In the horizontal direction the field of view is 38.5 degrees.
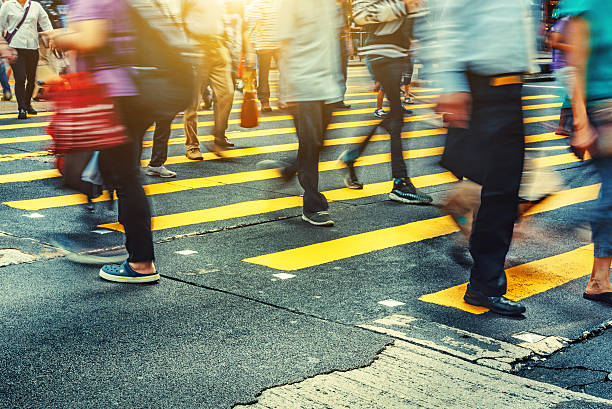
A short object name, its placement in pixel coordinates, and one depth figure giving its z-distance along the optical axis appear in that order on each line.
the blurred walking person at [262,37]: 11.56
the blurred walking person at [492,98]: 4.37
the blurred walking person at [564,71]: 4.73
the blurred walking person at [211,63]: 8.34
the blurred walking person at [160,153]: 8.52
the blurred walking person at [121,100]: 4.51
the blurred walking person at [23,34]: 12.94
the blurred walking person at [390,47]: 7.12
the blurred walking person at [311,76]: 6.37
